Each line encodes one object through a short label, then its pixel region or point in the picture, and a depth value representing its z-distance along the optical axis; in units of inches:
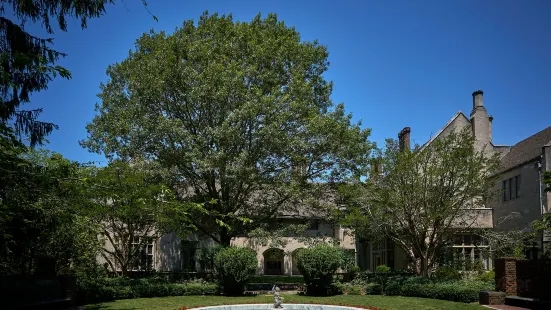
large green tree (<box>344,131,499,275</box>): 991.6
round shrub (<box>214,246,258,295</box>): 978.3
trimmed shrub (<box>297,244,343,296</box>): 966.4
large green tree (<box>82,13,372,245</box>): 1064.8
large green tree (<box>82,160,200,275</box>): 488.4
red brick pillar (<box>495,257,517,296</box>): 778.2
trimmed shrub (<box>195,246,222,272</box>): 1076.5
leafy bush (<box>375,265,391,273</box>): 1300.4
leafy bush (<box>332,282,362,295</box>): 1027.9
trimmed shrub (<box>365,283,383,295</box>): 1027.3
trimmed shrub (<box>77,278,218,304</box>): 853.2
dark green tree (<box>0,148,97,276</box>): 426.9
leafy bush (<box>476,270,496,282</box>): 994.6
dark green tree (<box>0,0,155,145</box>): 375.6
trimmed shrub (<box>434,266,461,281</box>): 1020.5
